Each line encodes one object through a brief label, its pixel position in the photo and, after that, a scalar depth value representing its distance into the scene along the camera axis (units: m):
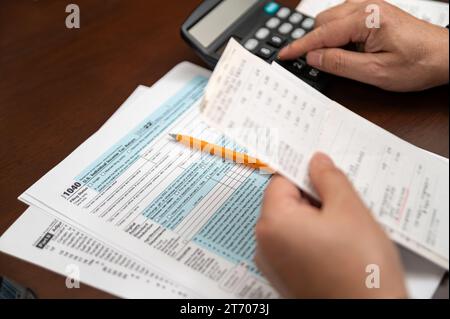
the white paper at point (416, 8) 0.63
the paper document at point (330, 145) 0.38
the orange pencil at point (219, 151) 0.50
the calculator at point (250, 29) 0.55
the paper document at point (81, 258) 0.41
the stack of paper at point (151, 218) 0.41
